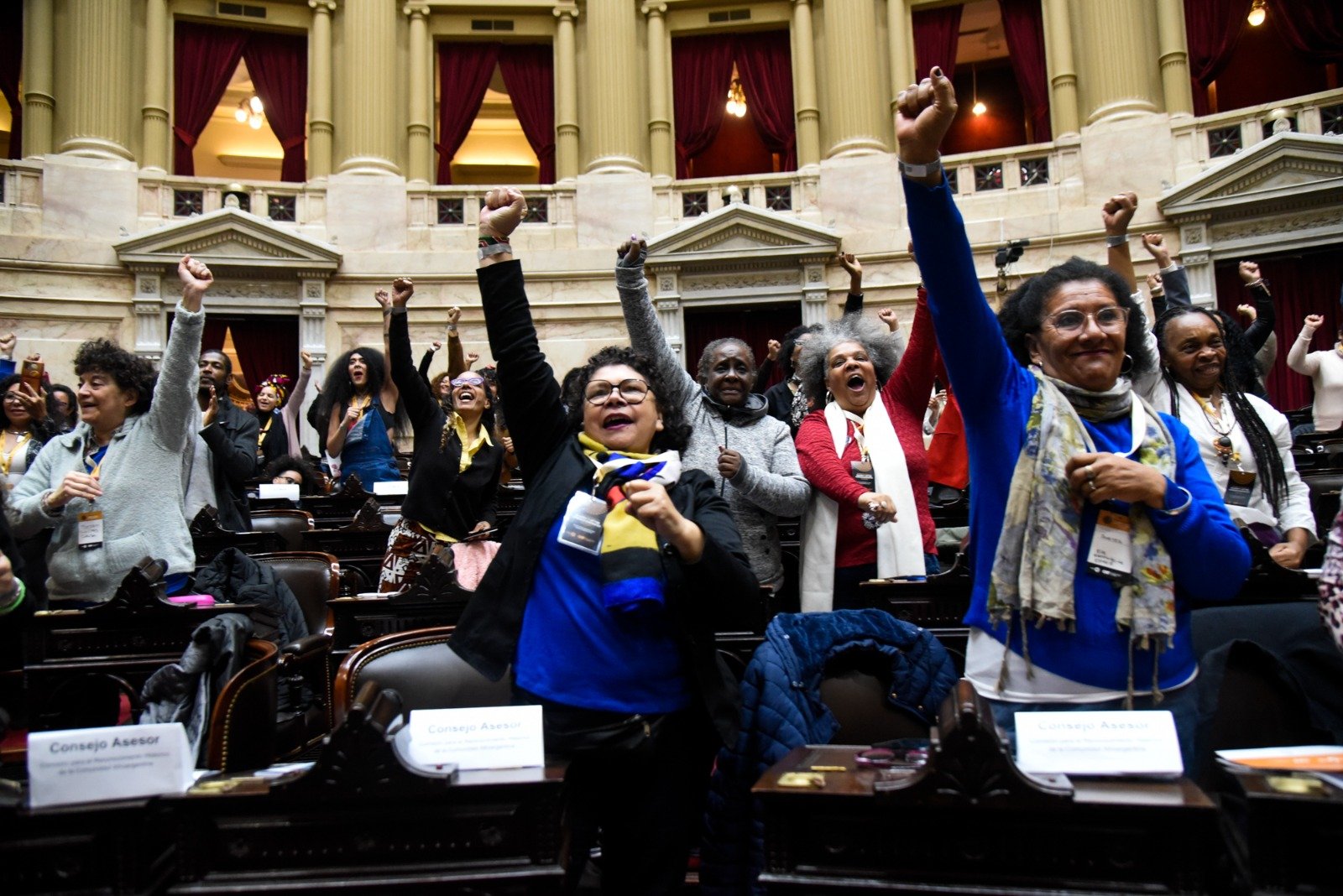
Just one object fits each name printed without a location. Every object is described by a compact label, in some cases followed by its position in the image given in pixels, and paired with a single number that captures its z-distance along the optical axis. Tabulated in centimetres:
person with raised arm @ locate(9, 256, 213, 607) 295
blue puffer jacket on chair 189
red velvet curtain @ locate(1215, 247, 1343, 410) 1048
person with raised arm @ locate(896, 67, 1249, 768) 155
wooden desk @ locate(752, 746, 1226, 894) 125
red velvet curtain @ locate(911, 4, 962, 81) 1258
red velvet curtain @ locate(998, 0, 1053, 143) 1236
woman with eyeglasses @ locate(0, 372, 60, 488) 429
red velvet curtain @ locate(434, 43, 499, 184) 1324
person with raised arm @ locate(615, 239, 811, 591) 286
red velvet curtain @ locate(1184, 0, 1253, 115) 1138
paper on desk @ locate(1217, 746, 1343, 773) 138
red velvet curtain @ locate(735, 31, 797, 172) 1305
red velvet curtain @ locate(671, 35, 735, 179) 1310
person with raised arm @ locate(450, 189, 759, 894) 171
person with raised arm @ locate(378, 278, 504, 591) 375
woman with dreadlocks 271
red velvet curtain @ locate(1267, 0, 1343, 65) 1148
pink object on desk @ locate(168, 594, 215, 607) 278
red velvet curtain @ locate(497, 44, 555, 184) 1336
